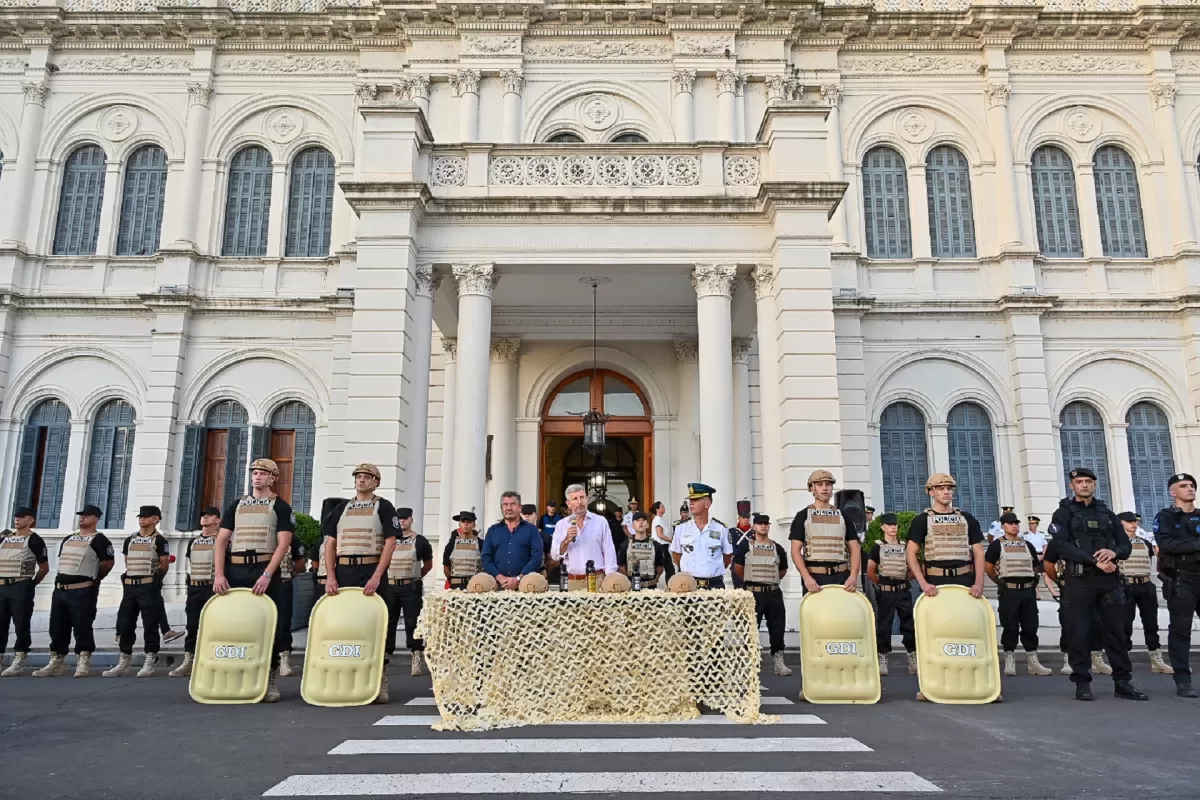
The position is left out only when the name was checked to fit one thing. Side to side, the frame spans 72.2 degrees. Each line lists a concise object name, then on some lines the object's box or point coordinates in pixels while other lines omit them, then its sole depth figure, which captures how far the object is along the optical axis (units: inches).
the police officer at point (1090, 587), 295.4
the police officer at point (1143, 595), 372.2
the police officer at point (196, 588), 377.1
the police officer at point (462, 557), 404.8
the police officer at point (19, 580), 374.9
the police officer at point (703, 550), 359.3
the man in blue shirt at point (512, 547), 317.1
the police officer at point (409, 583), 364.5
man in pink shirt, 316.2
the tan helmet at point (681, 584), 264.0
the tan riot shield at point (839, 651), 281.4
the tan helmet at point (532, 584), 261.9
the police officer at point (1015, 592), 374.6
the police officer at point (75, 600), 373.4
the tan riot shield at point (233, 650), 281.0
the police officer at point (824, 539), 315.9
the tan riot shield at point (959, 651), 281.3
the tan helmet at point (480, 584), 263.4
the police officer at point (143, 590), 377.7
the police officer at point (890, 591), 376.5
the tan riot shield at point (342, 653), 277.7
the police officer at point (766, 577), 370.6
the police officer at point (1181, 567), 306.3
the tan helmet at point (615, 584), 258.4
